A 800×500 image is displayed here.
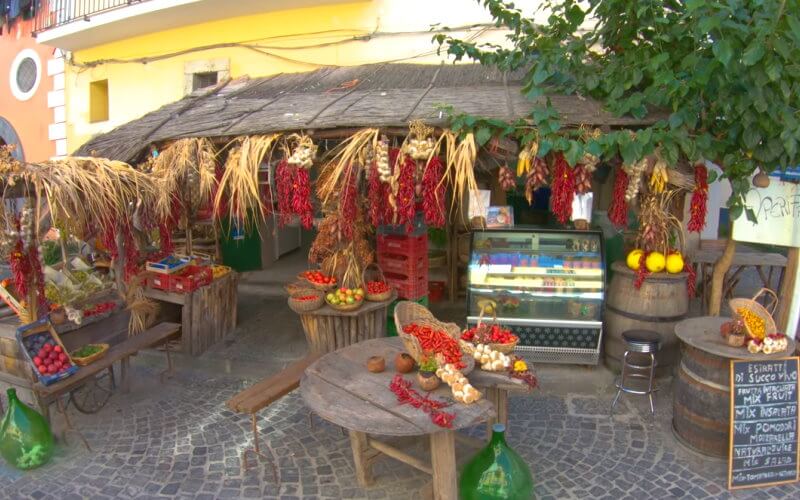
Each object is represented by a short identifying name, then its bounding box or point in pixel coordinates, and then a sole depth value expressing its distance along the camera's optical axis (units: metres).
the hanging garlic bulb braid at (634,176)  4.62
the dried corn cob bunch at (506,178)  4.77
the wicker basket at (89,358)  4.86
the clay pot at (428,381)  3.57
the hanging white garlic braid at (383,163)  4.79
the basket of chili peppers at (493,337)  4.01
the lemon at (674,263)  5.33
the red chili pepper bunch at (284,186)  5.13
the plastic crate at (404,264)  6.38
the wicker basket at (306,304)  5.68
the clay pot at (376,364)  3.92
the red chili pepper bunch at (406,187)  4.75
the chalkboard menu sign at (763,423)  3.92
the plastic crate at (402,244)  6.34
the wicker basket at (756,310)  4.16
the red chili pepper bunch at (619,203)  4.85
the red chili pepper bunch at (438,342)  3.78
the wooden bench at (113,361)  4.48
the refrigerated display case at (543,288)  5.73
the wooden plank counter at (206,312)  6.50
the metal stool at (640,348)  4.97
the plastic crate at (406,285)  6.41
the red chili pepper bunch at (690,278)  5.43
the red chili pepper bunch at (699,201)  4.78
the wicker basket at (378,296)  5.93
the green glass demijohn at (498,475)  3.30
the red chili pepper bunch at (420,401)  3.22
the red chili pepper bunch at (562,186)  4.70
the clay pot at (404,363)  3.84
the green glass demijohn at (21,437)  4.23
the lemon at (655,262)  5.34
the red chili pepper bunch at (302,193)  5.09
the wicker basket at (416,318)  4.22
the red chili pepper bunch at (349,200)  4.93
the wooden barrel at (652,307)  5.32
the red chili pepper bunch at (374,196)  4.87
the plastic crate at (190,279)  6.45
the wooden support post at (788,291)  4.80
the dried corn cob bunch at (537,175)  4.64
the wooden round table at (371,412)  3.26
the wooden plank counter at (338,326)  5.81
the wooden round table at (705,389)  4.13
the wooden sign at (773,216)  4.71
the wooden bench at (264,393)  4.10
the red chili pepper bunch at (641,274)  5.30
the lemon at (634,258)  5.46
